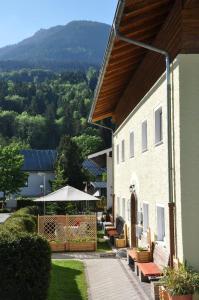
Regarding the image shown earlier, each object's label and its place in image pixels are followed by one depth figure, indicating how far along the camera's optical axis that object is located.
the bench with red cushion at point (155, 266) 11.42
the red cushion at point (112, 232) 22.24
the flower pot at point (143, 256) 13.35
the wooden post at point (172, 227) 9.84
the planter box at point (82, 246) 20.41
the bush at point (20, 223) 11.89
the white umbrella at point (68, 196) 23.39
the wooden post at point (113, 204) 25.18
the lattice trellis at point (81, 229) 20.72
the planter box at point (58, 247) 20.31
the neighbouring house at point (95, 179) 50.00
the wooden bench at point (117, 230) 21.66
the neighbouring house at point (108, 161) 29.54
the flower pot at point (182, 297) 8.72
